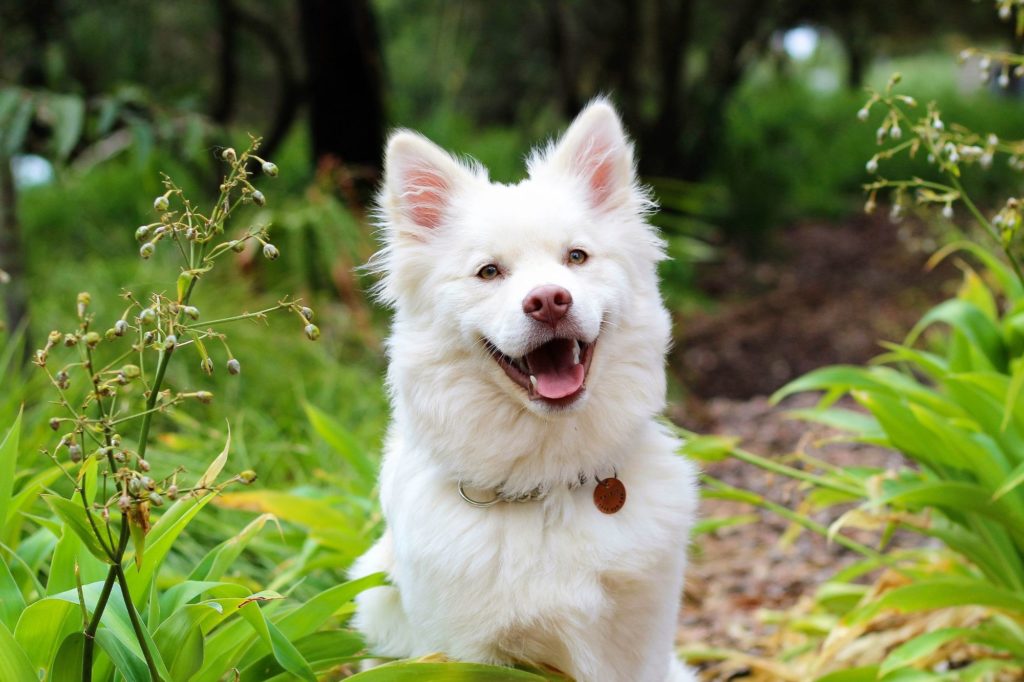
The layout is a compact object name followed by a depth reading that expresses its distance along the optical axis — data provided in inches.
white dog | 86.0
